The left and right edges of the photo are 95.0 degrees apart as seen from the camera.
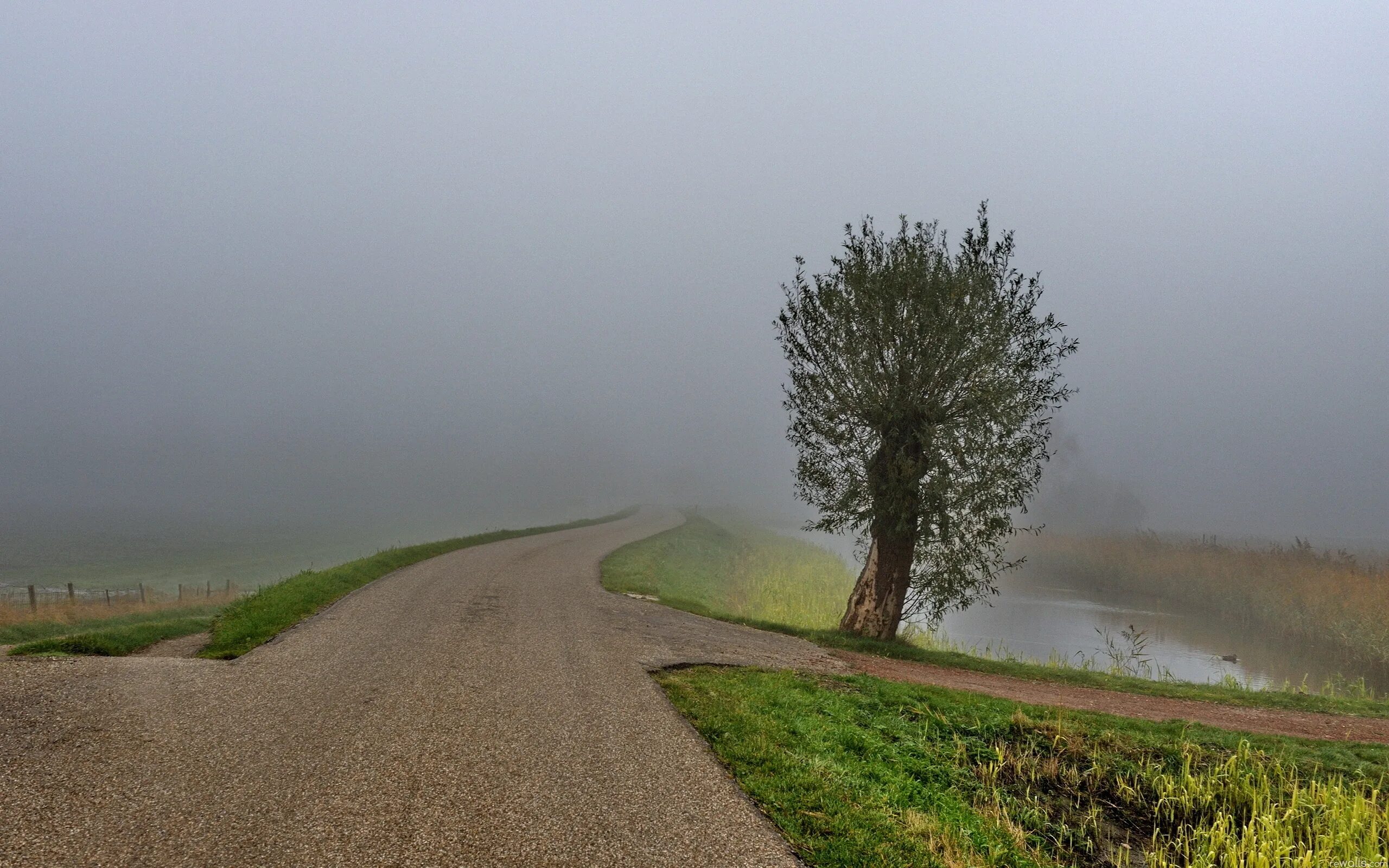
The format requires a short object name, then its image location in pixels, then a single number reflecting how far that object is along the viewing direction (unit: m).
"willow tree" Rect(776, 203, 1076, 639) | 20.33
